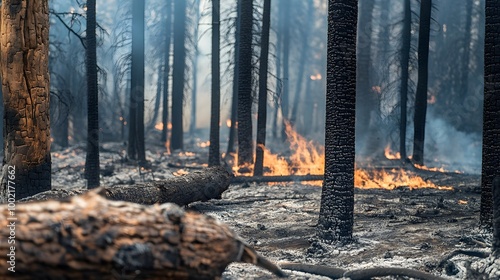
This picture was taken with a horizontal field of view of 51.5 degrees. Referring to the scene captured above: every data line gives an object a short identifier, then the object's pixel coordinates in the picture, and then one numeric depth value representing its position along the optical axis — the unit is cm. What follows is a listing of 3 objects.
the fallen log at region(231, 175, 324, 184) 1700
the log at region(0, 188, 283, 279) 381
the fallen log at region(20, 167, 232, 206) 893
